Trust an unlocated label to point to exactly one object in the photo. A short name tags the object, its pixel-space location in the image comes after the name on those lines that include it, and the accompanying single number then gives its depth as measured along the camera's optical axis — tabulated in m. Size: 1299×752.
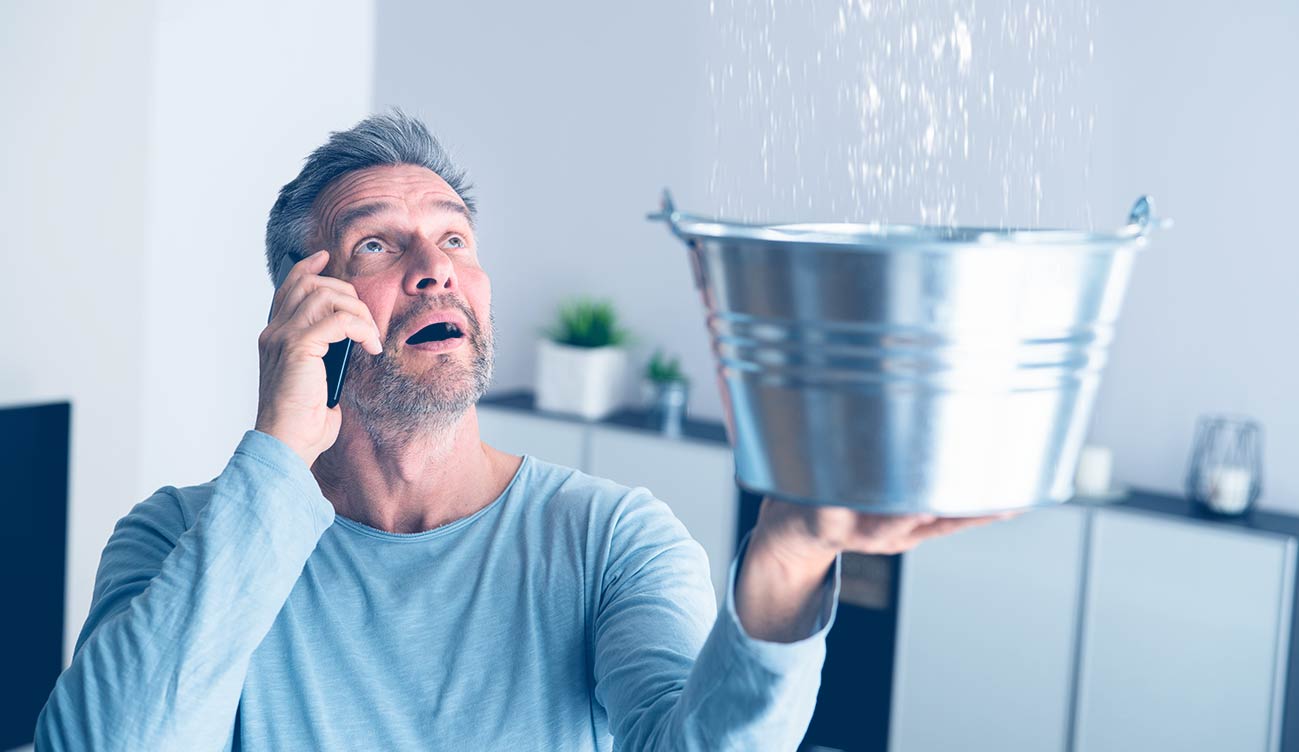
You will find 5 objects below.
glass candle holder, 2.87
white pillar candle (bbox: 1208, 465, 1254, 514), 2.86
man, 1.05
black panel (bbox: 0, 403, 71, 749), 2.74
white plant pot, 3.68
